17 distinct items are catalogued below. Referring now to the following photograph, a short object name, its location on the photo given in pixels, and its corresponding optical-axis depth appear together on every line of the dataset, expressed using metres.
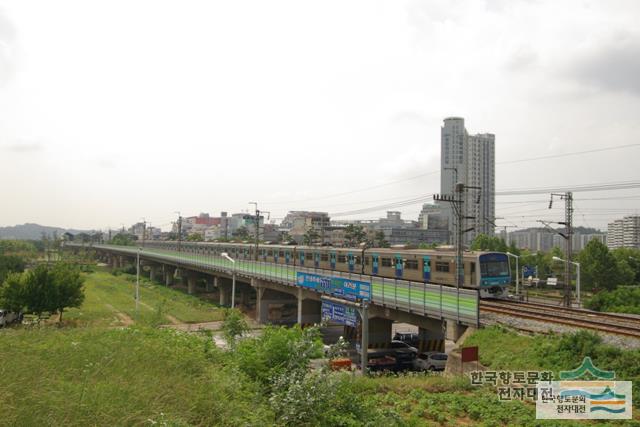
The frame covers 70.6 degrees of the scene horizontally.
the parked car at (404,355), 24.70
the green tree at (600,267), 47.47
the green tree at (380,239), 97.11
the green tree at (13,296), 31.80
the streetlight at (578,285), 33.41
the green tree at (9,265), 45.16
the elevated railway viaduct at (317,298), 19.09
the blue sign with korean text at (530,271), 54.55
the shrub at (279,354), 10.03
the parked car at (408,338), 30.79
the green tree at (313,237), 99.78
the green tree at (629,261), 51.53
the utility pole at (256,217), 45.34
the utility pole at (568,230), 29.00
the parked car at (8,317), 30.75
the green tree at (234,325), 19.36
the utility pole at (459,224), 23.62
